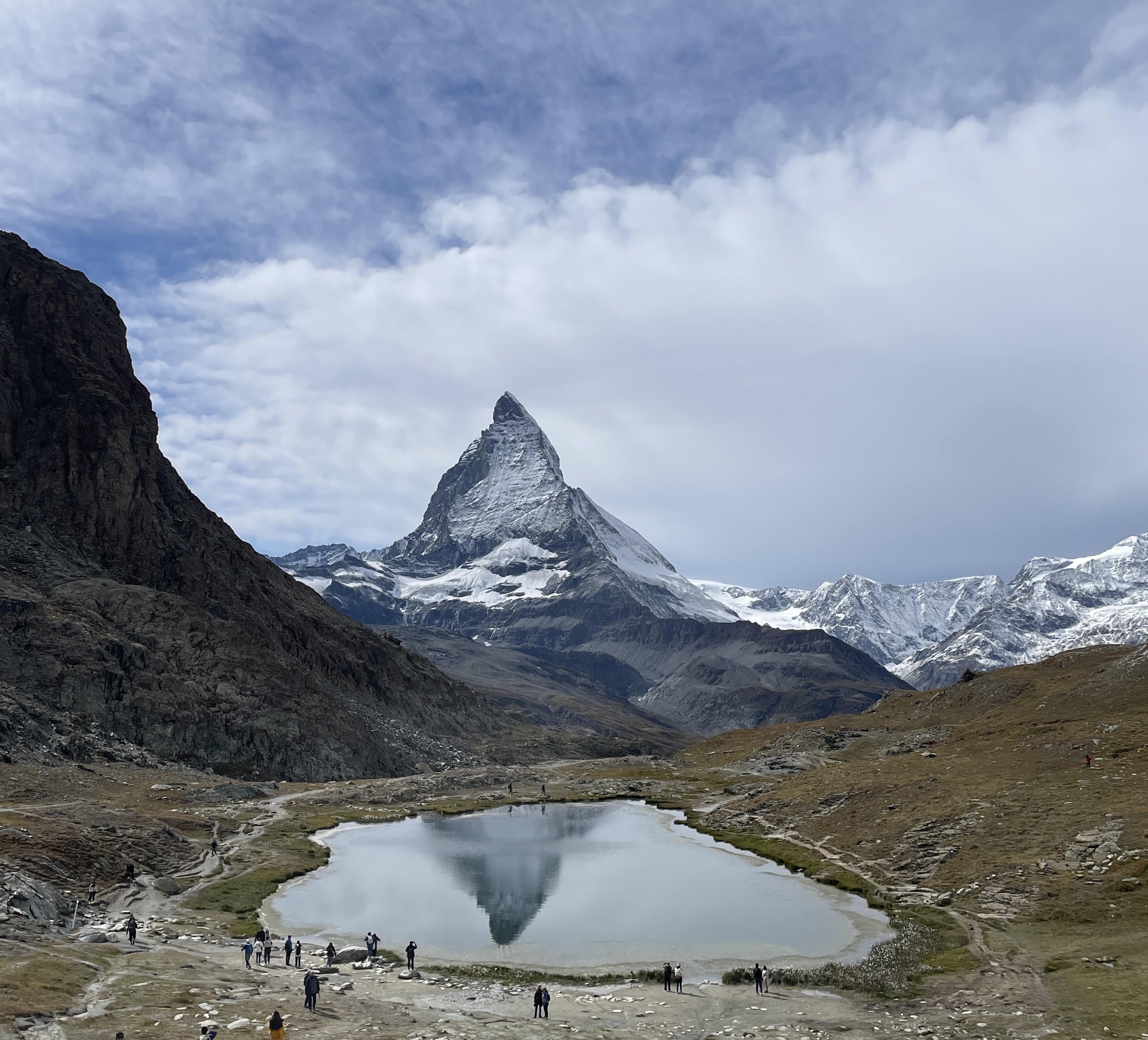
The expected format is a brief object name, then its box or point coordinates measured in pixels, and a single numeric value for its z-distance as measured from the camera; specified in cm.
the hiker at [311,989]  4331
